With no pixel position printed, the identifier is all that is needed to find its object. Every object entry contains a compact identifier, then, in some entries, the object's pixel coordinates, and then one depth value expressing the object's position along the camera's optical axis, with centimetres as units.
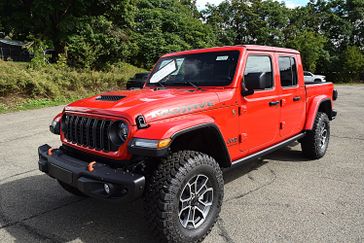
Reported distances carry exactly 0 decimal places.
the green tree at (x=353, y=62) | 3919
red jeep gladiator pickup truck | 275
